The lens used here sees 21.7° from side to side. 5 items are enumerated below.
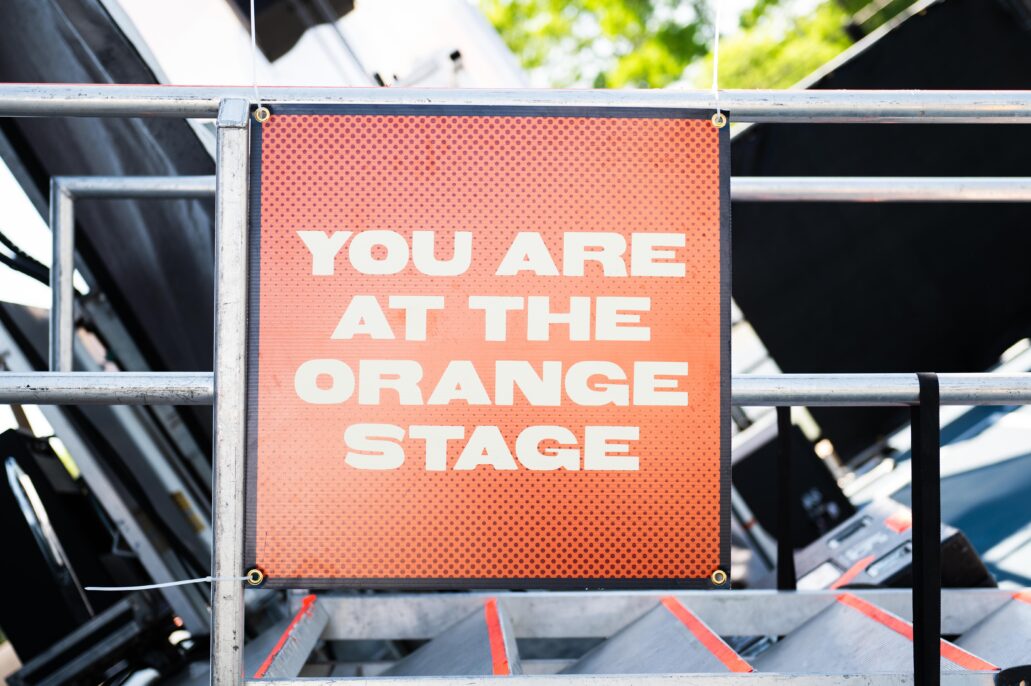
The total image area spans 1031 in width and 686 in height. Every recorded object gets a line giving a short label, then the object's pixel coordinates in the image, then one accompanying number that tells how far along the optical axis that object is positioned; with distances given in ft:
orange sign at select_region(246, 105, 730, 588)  11.25
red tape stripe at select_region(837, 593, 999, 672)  11.63
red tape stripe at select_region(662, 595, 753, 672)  11.75
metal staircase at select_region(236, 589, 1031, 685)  12.17
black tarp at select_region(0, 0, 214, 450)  14.43
